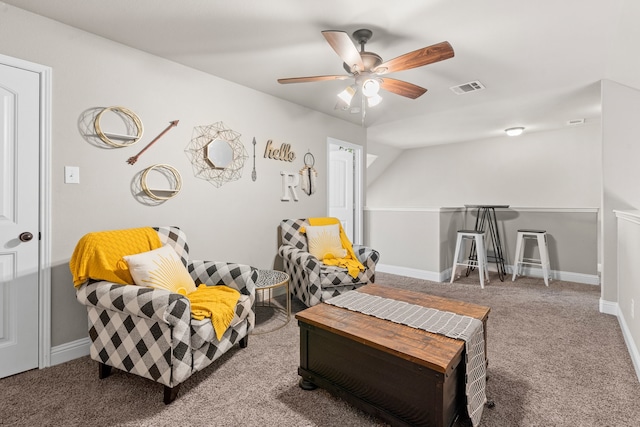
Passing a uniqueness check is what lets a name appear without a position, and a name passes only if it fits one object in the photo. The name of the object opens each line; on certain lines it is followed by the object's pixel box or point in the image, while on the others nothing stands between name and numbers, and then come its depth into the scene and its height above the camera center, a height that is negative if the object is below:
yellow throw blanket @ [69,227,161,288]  1.84 -0.30
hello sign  3.40 +0.66
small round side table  2.51 -0.59
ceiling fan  1.85 +0.98
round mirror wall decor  2.81 +0.54
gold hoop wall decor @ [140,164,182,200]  2.45 +0.24
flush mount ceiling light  4.80 +1.26
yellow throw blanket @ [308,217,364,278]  3.00 -0.50
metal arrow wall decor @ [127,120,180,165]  2.40 +0.55
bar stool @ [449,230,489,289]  4.00 -0.52
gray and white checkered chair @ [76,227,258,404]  1.59 -0.68
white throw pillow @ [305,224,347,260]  3.34 -0.35
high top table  4.55 -0.33
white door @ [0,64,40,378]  1.88 -0.05
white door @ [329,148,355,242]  4.75 +0.40
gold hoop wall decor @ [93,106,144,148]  2.21 +0.61
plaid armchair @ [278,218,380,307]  2.86 -0.59
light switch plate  2.10 +0.24
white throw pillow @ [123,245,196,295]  1.84 -0.38
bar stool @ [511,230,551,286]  4.08 -0.56
